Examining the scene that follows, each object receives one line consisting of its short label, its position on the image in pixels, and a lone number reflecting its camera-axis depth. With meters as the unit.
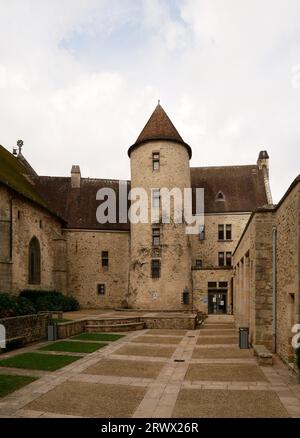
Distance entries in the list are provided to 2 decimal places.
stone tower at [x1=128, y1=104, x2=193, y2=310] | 29.31
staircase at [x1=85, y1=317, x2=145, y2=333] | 19.44
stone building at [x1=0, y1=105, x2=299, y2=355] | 25.19
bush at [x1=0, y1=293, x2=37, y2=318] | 16.43
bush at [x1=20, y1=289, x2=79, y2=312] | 24.88
